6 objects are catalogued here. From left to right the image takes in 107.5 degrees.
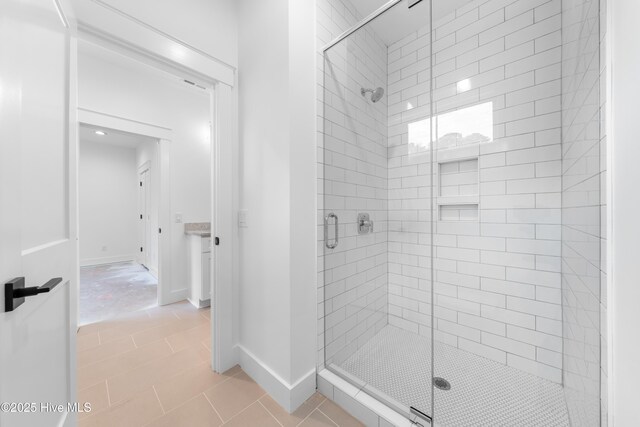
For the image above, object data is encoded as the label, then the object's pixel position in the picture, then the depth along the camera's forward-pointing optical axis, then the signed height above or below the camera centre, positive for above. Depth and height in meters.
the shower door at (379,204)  1.60 +0.06
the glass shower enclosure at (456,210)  1.40 +0.01
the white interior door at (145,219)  4.72 -0.14
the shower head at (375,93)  1.93 +1.01
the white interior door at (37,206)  0.63 +0.02
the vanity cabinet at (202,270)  2.81 -0.71
